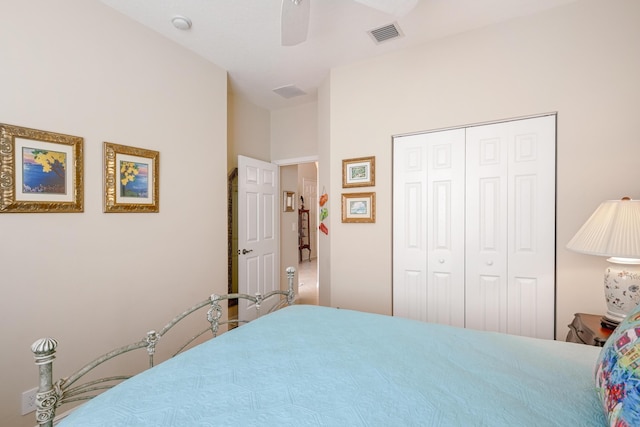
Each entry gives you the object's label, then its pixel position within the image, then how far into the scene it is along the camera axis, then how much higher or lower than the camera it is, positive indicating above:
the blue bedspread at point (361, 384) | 0.82 -0.59
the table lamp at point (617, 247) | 1.51 -0.21
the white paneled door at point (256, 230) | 3.49 -0.27
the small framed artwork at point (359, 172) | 2.81 +0.35
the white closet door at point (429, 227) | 2.46 -0.17
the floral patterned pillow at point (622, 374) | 0.64 -0.42
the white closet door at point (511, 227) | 2.17 -0.15
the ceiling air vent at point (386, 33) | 2.34 +1.44
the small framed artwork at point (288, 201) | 4.46 +0.11
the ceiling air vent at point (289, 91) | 3.42 +1.41
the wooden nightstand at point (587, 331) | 1.56 -0.70
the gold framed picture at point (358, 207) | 2.80 +0.01
